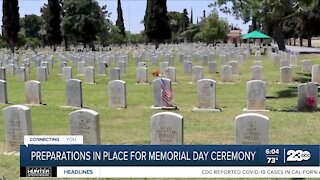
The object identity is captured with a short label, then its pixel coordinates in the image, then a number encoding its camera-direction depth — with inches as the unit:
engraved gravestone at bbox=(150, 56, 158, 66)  1256.2
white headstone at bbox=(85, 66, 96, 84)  832.9
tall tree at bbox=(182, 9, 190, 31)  4383.4
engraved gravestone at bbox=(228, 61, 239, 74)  942.5
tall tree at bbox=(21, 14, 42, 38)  4376.2
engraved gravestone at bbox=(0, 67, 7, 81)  836.6
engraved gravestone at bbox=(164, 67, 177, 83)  795.4
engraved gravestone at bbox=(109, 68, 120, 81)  762.2
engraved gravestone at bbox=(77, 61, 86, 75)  992.1
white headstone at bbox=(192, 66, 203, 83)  793.6
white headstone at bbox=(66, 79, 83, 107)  554.3
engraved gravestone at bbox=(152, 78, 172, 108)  546.5
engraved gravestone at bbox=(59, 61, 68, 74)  1038.7
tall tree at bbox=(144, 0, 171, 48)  2359.7
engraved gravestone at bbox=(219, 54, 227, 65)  1178.6
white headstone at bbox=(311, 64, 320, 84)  764.0
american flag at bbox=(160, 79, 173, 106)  548.1
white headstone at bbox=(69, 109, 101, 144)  327.0
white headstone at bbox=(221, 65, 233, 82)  807.7
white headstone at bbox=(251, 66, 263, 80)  791.1
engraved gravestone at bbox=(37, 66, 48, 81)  890.9
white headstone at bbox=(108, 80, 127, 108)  555.1
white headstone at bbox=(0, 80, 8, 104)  582.6
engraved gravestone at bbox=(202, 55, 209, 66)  1175.7
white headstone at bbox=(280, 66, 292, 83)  789.9
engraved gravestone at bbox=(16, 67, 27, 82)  896.9
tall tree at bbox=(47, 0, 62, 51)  2436.0
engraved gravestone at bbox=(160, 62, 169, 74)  913.1
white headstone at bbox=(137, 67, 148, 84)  820.0
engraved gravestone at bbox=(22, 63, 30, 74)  1029.5
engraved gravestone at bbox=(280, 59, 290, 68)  928.9
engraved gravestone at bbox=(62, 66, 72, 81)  816.9
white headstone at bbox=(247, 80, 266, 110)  519.2
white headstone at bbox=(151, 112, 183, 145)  306.2
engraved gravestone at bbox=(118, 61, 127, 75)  972.7
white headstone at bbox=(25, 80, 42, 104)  577.3
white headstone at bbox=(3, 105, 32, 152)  343.0
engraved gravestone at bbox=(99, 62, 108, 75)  977.5
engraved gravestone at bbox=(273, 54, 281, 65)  1146.4
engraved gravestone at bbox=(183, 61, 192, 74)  933.9
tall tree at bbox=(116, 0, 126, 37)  3447.1
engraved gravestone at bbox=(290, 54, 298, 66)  1154.3
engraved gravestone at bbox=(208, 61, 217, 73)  970.1
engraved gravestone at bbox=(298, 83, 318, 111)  510.9
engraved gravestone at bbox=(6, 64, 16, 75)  1014.8
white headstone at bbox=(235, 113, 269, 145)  295.0
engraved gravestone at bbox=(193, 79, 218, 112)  532.4
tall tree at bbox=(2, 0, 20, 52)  2082.9
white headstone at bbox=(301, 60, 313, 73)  980.6
